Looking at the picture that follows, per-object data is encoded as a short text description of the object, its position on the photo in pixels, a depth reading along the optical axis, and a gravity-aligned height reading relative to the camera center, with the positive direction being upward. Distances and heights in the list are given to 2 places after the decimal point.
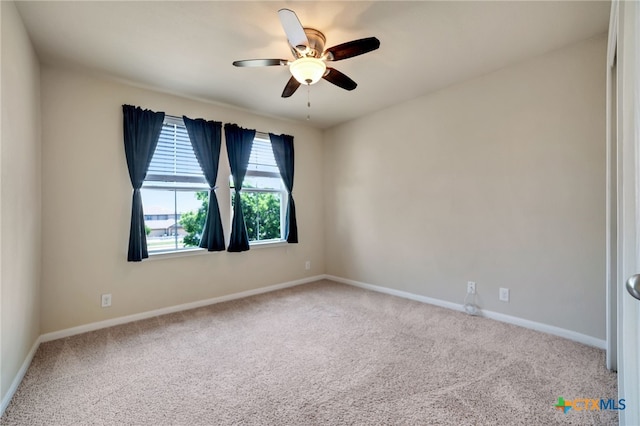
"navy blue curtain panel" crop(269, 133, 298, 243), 4.32 +0.64
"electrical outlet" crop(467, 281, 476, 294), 3.16 -0.80
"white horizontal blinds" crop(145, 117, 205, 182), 3.32 +0.64
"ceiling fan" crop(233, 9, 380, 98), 1.92 +1.12
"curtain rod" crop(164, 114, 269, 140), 4.15 +1.11
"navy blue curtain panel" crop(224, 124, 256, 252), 3.79 +0.54
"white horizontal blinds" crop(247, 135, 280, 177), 4.15 +0.79
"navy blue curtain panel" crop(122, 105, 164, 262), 3.03 +0.61
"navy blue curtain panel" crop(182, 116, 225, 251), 3.54 +0.58
